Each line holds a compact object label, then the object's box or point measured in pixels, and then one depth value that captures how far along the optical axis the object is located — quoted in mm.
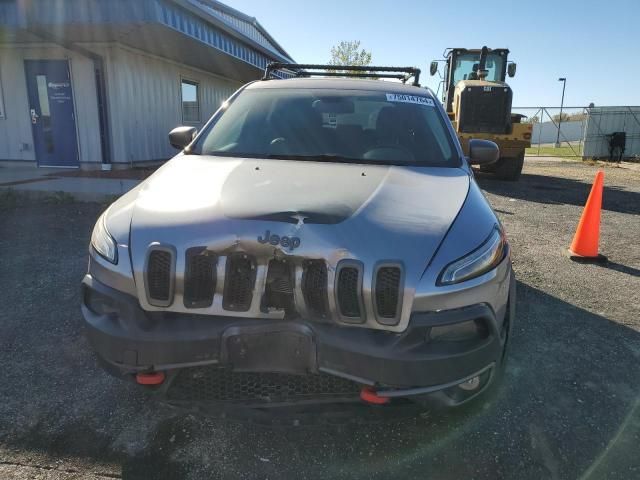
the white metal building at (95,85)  9227
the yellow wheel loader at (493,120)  11438
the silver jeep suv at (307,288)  1799
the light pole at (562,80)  46197
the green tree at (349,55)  33906
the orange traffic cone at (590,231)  5043
